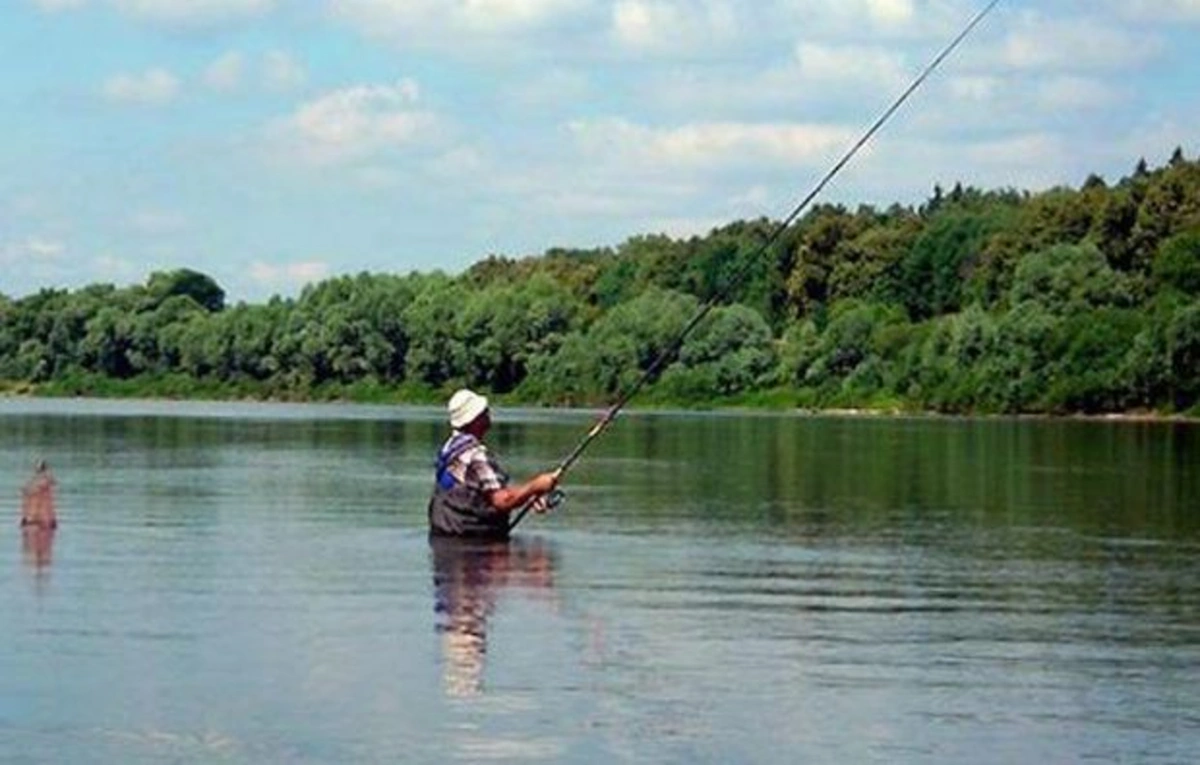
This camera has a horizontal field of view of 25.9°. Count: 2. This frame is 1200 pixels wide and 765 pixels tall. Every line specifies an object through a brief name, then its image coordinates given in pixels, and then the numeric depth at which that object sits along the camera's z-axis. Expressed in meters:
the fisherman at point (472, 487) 25.47
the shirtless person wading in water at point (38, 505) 28.33
